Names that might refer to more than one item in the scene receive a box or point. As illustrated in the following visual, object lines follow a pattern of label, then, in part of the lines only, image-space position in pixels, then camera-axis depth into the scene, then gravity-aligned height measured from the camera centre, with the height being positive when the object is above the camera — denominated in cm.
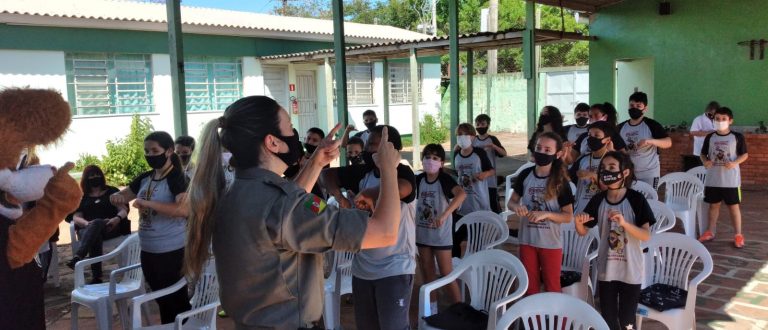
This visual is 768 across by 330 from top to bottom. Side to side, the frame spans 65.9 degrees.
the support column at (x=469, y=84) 1208 +49
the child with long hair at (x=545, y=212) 380 -68
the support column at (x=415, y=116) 1274 -13
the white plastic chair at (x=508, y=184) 715 -94
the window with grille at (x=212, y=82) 1448 +86
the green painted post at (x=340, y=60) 653 +59
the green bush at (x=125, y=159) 1224 -83
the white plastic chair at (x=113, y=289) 409 -121
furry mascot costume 194 -25
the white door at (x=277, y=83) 1623 +86
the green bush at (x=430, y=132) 1947 -74
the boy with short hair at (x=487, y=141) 706 -40
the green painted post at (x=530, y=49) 870 +86
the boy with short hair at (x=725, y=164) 624 -66
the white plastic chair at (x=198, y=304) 334 -111
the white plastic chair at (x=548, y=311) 272 -96
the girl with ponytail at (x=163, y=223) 383 -69
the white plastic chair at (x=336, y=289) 406 -124
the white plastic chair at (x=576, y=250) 433 -107
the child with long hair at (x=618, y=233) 345 -78
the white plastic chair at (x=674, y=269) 343 -105
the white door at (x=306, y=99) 1712 +41
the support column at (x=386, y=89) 1471 +55
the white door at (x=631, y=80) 1294 +51
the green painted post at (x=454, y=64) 809 +62
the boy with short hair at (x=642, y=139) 597 -36
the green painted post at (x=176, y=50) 524 +59
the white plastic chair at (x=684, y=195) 607 -98
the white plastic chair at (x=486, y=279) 340 -102
